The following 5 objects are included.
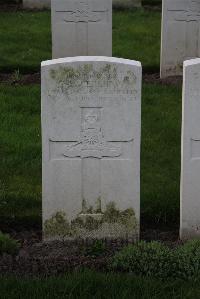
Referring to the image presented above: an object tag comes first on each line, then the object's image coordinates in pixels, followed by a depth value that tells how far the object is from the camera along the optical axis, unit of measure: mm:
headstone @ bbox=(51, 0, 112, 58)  11180
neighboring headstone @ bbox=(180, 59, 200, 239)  5781
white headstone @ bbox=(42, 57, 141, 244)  5762
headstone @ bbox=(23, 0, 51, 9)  16750
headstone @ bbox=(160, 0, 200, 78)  11242
